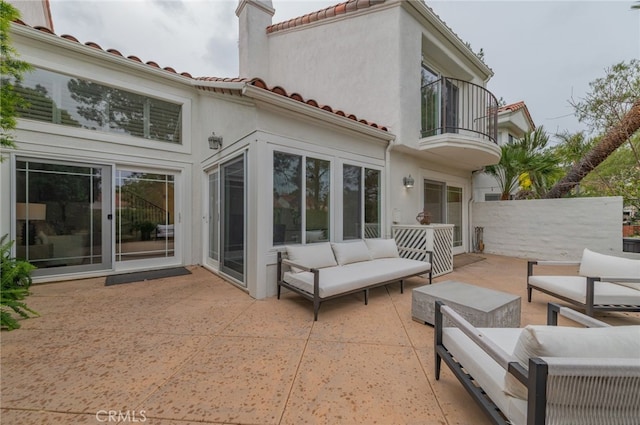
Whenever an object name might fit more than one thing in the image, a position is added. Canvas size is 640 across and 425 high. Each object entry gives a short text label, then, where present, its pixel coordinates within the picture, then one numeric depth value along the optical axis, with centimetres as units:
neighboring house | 974
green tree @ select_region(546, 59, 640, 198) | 586
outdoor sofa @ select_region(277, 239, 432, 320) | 349
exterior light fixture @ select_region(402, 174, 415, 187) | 650
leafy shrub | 296
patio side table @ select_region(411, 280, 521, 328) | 270
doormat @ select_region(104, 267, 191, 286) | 499
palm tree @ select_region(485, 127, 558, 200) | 807
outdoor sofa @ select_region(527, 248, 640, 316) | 309
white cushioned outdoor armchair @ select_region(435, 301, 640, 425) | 116
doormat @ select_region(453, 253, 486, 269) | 677
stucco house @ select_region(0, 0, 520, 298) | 444
